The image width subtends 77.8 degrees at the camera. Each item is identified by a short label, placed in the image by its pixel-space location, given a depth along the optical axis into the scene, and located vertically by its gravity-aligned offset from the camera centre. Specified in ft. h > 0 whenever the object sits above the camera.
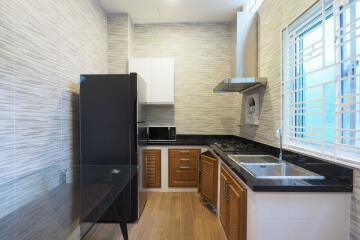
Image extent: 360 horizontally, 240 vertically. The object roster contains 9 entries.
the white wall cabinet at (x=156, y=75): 11.89 +2.37
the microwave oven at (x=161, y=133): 12.61 -0.79
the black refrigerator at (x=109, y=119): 8.15 +0.00
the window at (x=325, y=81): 4.45 +0.96
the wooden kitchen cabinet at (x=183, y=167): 11.71 -2.52
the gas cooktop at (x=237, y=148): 8.35 -1.18
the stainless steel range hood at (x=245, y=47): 9.37 +3.08
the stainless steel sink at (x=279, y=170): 5.54 -1.40
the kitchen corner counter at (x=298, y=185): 4.21 -1.26
